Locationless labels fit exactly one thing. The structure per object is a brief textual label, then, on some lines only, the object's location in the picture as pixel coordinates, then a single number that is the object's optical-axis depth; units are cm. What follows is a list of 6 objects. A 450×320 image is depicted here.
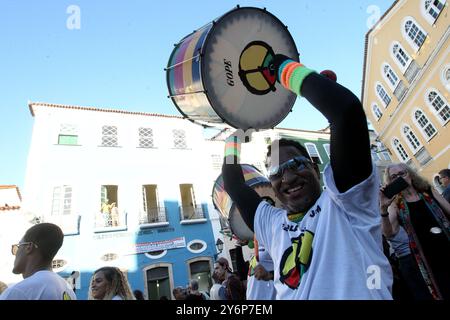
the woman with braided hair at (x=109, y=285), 341
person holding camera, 253
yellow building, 1482
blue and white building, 1382
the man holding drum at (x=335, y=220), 109
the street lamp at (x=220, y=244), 1242
